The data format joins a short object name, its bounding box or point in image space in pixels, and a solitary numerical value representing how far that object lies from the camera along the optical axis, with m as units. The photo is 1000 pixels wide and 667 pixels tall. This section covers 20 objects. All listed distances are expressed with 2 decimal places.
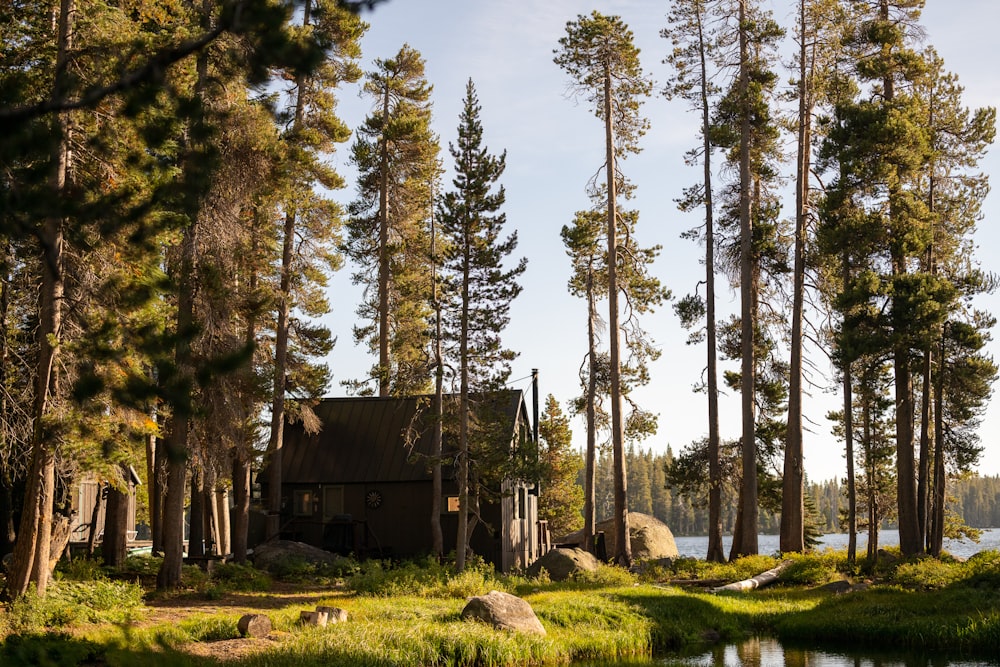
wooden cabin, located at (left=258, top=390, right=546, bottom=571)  28.77
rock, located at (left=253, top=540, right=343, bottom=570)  25.05
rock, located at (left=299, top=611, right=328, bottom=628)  15.63
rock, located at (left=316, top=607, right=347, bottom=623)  15.90
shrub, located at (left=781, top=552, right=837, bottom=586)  24.60
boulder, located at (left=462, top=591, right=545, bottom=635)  16.16
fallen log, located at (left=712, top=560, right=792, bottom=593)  23.89
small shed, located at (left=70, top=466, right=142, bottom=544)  31.42
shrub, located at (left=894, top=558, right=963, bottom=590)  21.19
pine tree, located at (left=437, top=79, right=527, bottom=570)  25.70
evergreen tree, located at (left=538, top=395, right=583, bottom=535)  49.62
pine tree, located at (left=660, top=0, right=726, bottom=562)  30.97
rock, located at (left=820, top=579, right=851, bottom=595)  22.78
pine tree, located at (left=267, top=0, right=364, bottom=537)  26.67
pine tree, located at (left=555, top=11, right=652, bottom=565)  31.09
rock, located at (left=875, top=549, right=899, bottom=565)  25.34
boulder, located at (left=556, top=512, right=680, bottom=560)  35.62
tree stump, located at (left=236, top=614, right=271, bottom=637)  14.81
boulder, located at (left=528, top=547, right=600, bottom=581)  24.64
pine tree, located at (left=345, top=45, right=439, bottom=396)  35.56
